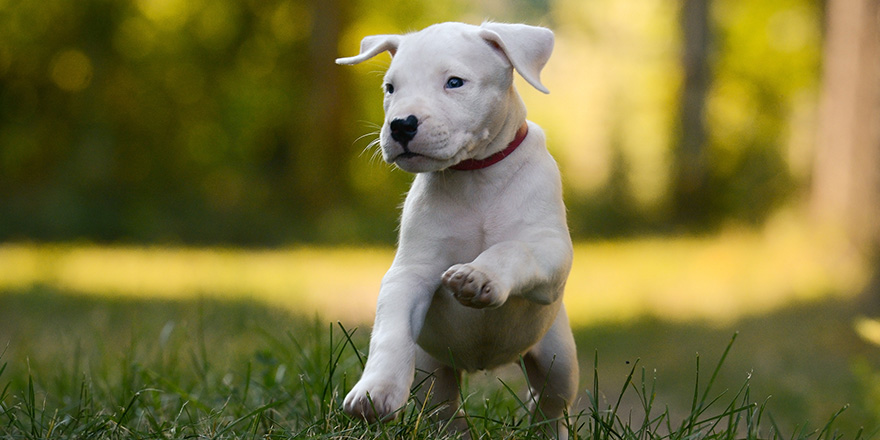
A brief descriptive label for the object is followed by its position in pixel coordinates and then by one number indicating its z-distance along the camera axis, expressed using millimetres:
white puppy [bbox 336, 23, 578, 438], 2689
